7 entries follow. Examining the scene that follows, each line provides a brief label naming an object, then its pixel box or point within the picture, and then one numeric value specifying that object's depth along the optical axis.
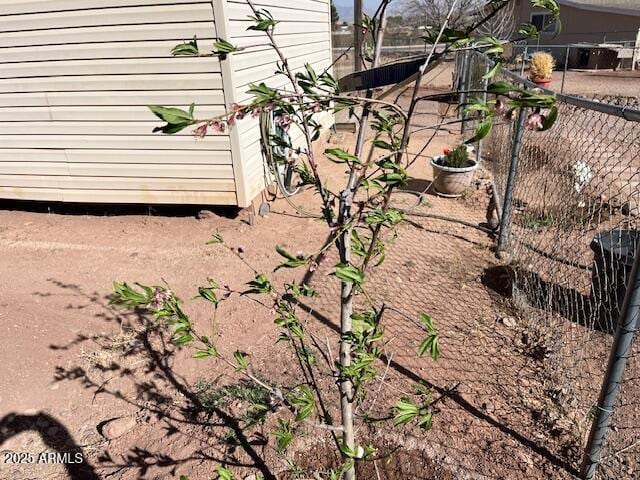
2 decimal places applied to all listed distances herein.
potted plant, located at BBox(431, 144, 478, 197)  6.29
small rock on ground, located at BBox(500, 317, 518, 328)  3.55
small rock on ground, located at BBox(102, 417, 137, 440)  2.68
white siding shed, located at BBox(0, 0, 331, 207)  4.88
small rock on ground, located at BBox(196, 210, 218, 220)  5.65
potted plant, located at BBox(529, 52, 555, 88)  15.19
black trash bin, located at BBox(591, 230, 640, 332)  3.42
